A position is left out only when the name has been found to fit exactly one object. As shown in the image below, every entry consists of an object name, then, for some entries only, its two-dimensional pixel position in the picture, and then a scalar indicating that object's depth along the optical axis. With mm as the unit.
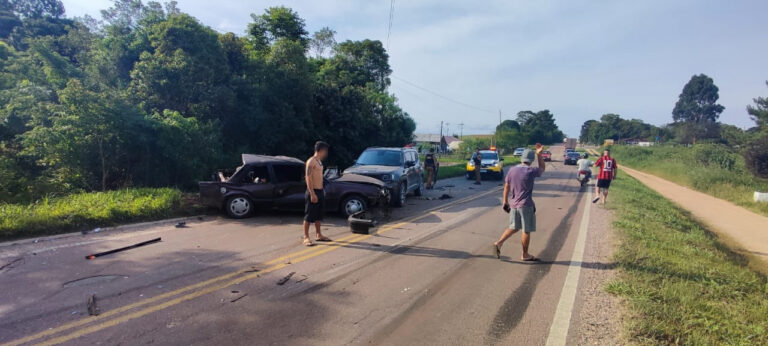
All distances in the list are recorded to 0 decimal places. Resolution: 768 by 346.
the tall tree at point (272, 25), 24938
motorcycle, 18516
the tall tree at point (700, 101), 110812
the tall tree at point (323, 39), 41938
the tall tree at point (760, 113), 31041
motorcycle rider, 18438
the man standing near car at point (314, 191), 6953
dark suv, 11094
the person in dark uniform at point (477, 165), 19839
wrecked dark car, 9234
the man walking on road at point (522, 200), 6078
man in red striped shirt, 13086
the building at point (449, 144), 89938
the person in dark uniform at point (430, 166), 16847
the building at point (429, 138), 96544
